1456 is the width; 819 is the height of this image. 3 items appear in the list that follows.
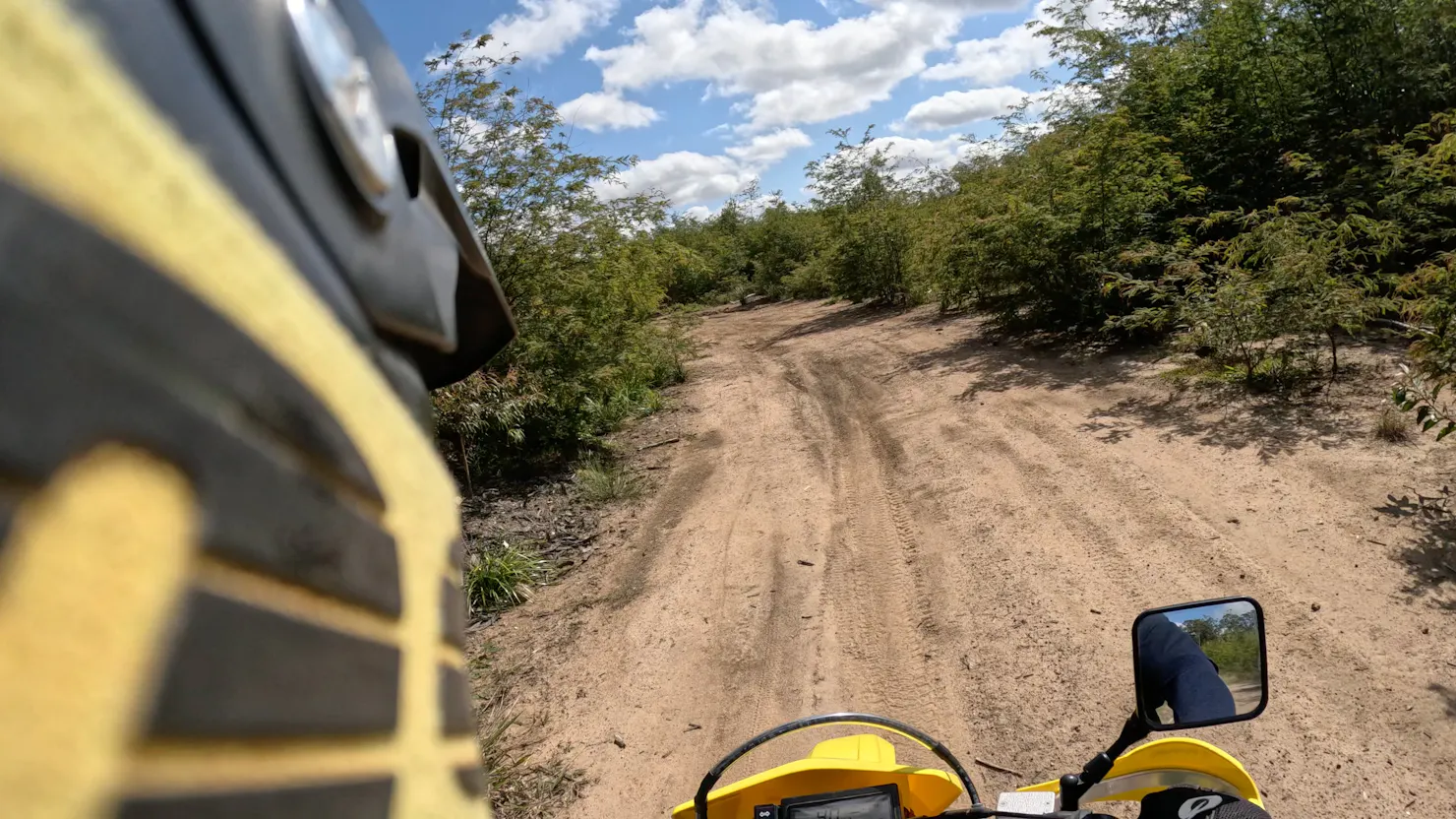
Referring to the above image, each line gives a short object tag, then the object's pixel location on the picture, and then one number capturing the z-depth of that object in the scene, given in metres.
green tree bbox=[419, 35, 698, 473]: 7.04
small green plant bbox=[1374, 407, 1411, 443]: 5.12
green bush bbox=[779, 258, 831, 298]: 22.69
